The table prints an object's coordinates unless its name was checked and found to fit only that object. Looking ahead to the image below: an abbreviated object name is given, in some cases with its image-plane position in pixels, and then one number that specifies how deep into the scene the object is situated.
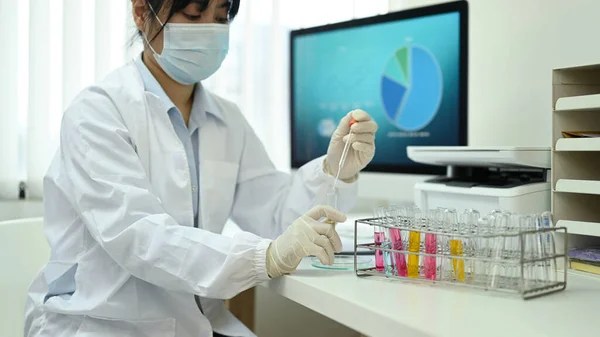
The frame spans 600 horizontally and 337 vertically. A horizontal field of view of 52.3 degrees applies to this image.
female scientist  1.00
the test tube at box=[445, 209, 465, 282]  0.91
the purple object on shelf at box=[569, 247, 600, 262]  1.05
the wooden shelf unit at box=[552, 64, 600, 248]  1.06
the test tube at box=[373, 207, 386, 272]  1.00
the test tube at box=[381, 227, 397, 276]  0.98
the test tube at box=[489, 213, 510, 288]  0.87
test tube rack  0.85
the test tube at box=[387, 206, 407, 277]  0.97
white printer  1.15
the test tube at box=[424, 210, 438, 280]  0.93
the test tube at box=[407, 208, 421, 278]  0.95
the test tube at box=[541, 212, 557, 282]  0.89
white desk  0.70
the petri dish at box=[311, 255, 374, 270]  1.08
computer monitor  1.50
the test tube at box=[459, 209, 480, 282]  0.90
